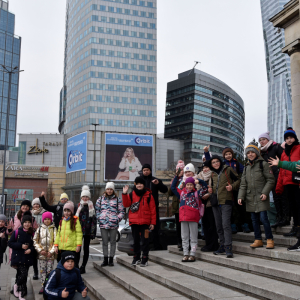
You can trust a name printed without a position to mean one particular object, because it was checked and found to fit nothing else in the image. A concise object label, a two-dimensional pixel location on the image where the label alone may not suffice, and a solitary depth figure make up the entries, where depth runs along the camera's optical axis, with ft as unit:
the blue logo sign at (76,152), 238.21
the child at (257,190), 21.09
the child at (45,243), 23.26
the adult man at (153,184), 27.71
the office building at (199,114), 323.98
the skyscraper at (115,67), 272.10
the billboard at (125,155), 231.71
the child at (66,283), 16.49
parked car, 38.56
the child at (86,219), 26.09
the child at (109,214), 26.27
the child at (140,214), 24.17
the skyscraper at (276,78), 538.47
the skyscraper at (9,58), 552.17
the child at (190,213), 23.06
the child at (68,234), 22.94
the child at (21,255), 22.99
